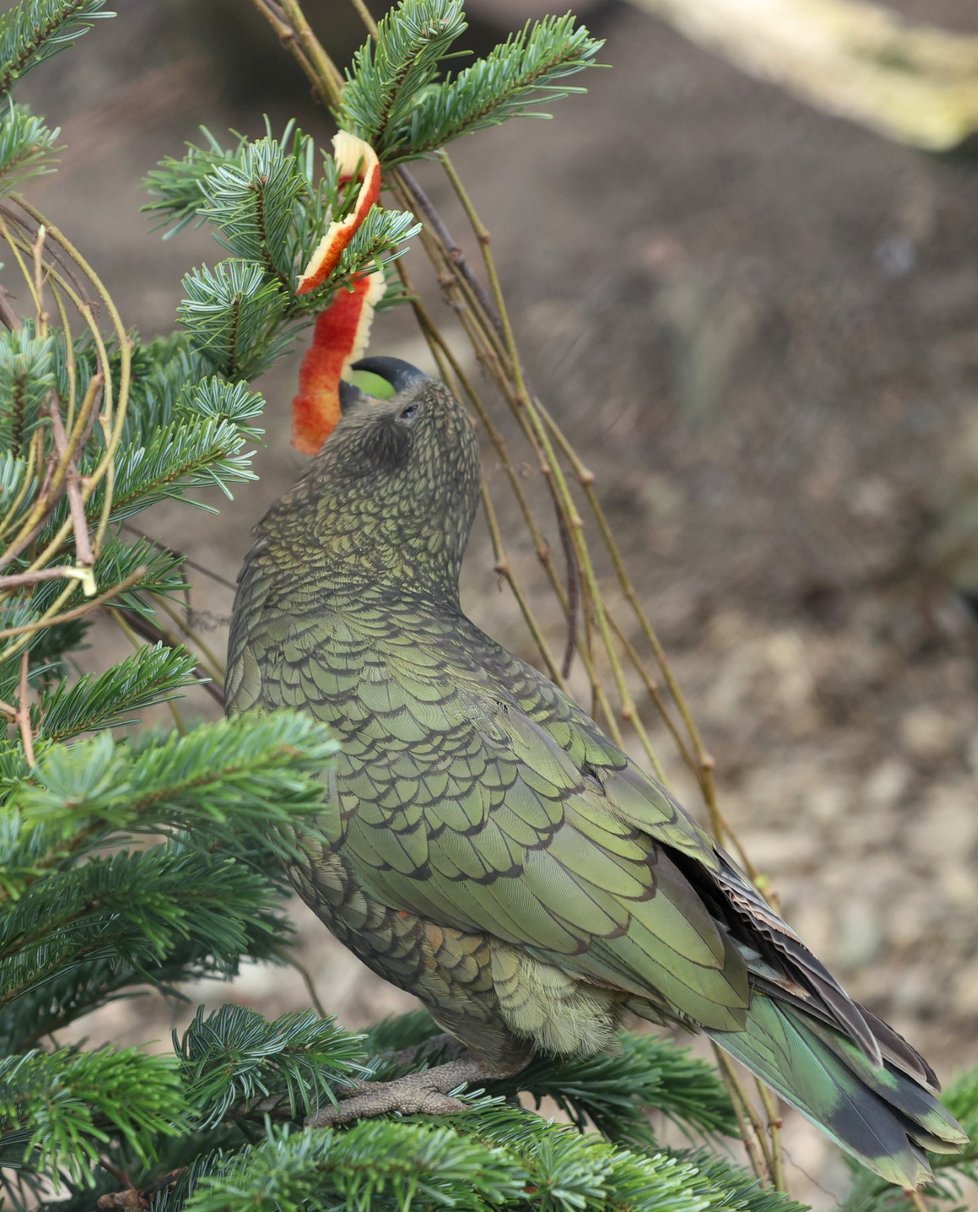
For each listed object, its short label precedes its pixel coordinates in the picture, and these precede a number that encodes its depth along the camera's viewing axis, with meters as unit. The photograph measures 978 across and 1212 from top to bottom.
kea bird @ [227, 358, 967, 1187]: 6.01
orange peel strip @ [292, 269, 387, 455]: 6.09
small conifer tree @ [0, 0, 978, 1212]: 5.82
